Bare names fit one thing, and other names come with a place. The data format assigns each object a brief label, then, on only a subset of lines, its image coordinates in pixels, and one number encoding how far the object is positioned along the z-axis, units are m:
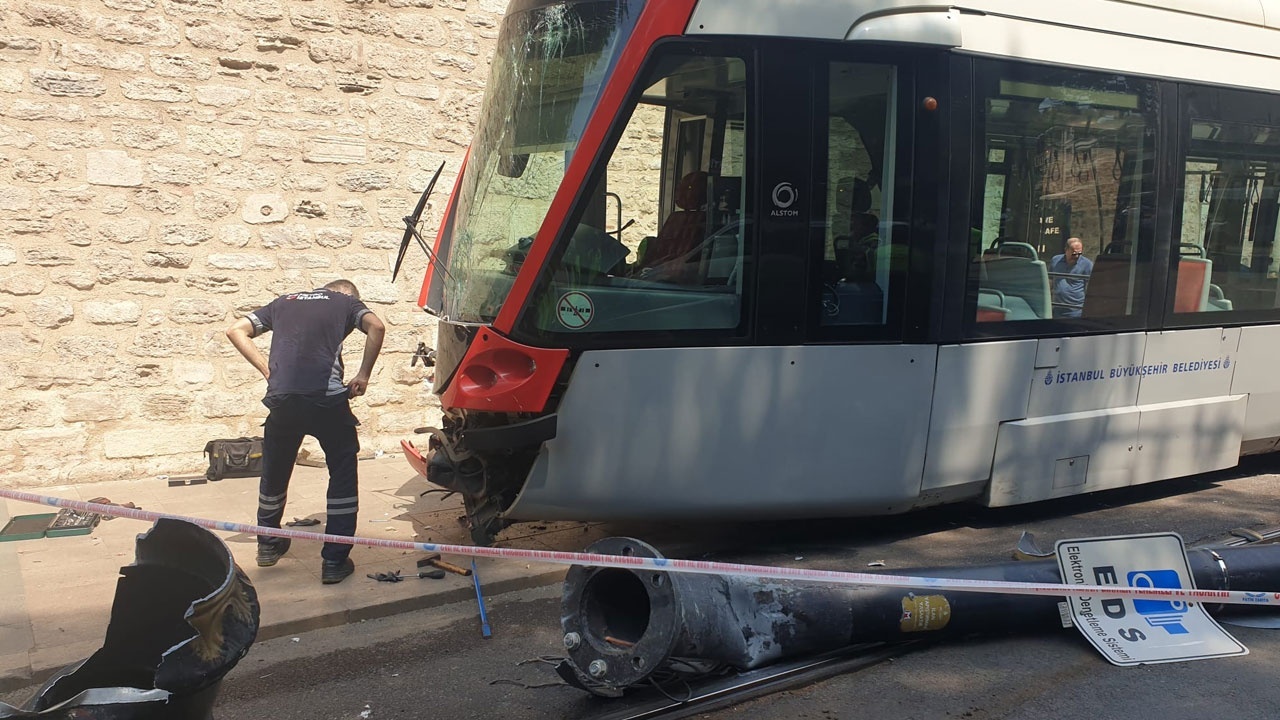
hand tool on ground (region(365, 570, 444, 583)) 5.11
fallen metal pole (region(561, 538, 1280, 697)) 3.44
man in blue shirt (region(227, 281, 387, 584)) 5.18
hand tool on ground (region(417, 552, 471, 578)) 5.22
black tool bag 7.18
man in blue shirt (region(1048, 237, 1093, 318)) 5.64
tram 4.69
